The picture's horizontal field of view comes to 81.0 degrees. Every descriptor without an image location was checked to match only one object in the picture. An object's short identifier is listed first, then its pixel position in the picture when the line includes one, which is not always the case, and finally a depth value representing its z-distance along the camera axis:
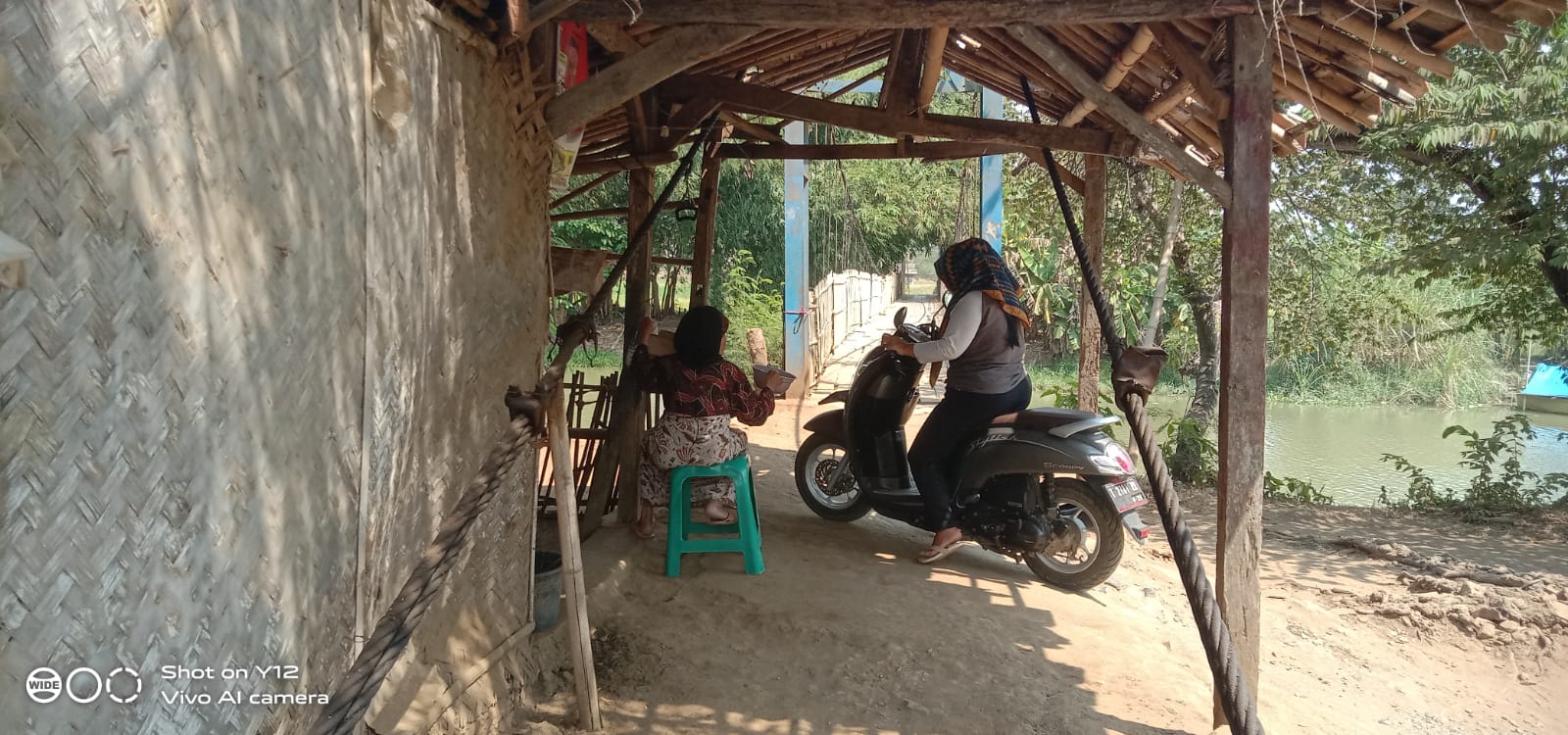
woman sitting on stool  3.96
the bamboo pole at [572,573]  2.53
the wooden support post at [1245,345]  2.97
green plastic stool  3.93
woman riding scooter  4.20
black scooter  4.04
